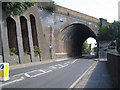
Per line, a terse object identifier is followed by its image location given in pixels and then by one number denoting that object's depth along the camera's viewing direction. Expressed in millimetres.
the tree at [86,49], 74606
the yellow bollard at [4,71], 6516
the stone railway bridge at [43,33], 16467
